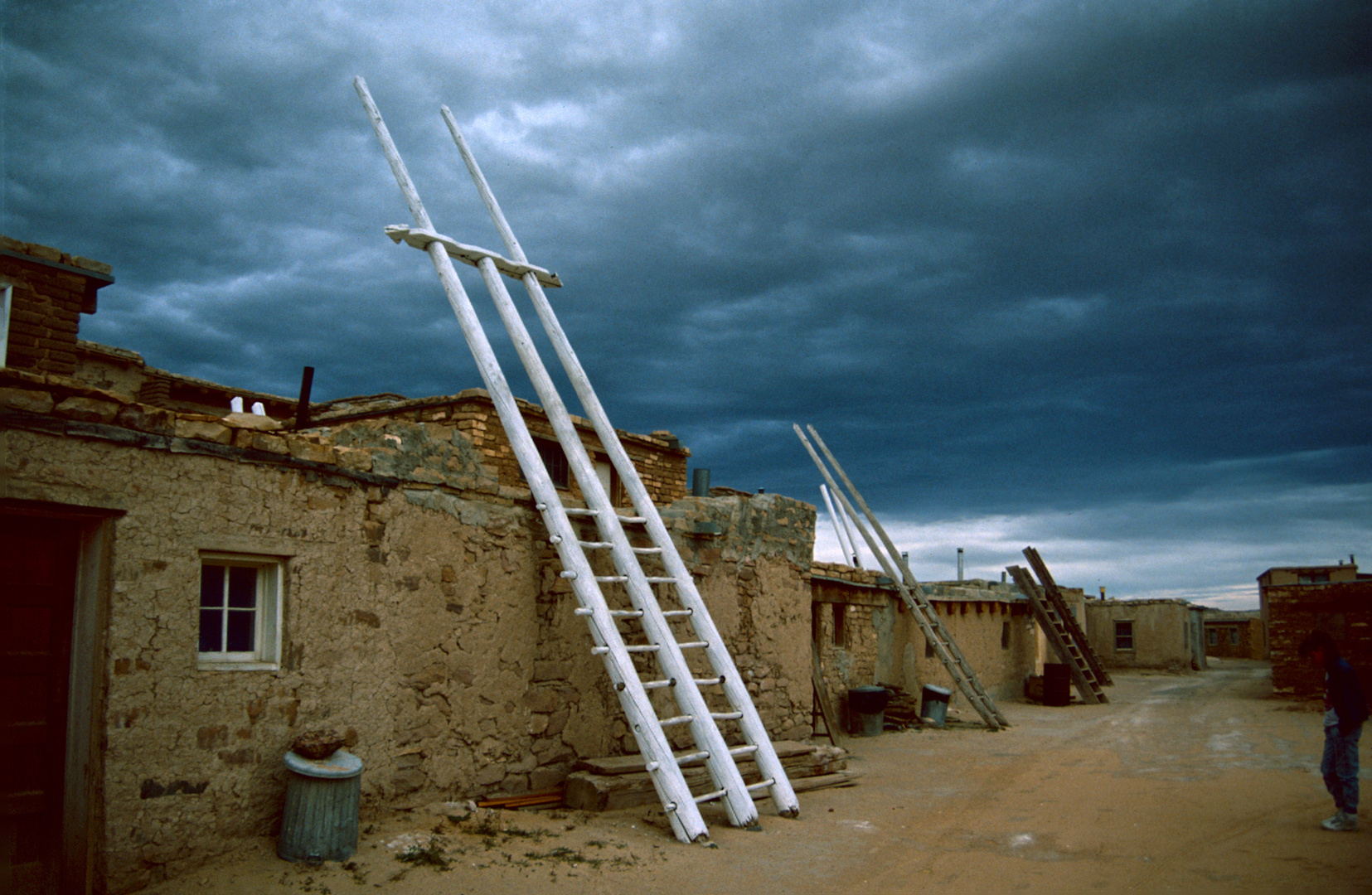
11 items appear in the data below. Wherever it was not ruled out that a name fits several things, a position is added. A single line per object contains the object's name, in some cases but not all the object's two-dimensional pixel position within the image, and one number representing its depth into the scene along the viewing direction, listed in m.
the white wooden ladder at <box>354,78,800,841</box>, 6.18
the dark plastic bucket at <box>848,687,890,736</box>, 12.63
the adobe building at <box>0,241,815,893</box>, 4.47
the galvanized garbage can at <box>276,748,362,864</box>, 5.00
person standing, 6.33
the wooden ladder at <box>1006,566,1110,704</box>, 17.98
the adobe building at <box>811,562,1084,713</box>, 12.95
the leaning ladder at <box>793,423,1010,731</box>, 13.82
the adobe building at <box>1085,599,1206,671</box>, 27.58
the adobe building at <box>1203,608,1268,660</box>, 36.54
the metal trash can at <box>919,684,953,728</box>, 13.93
